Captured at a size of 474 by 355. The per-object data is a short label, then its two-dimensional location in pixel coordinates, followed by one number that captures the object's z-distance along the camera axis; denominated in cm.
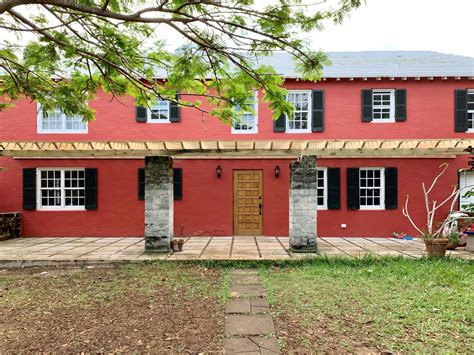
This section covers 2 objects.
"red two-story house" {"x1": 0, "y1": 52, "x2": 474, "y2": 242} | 1058
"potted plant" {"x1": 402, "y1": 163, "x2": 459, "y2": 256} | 700
